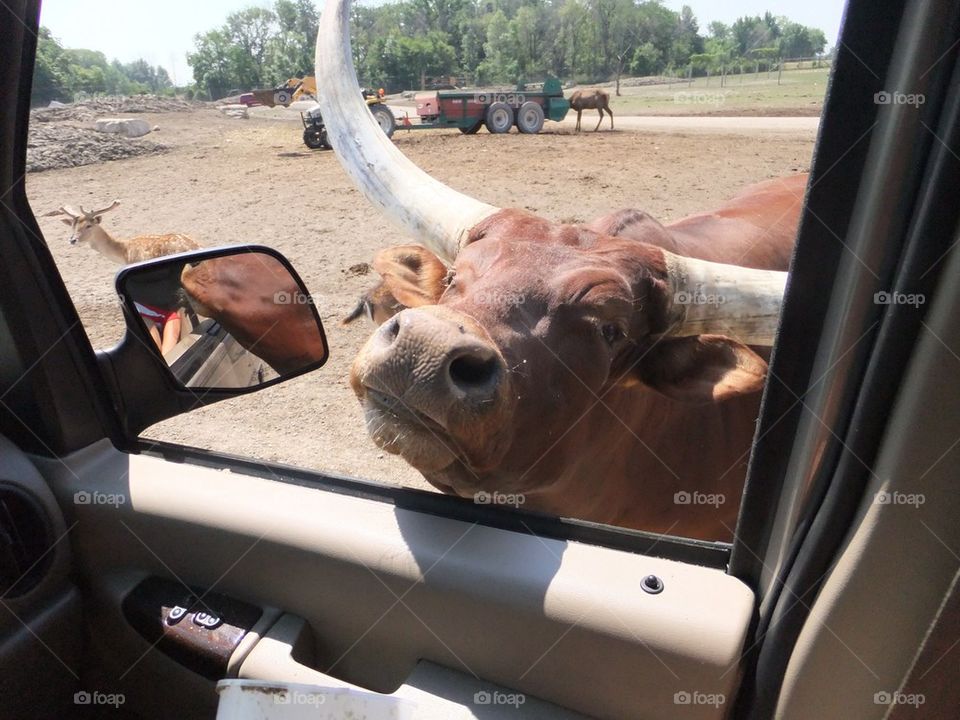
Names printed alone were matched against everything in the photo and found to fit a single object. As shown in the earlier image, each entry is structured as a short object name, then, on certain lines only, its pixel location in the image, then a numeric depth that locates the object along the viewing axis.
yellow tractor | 18.81
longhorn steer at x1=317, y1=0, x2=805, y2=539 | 1.78
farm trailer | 21.22
